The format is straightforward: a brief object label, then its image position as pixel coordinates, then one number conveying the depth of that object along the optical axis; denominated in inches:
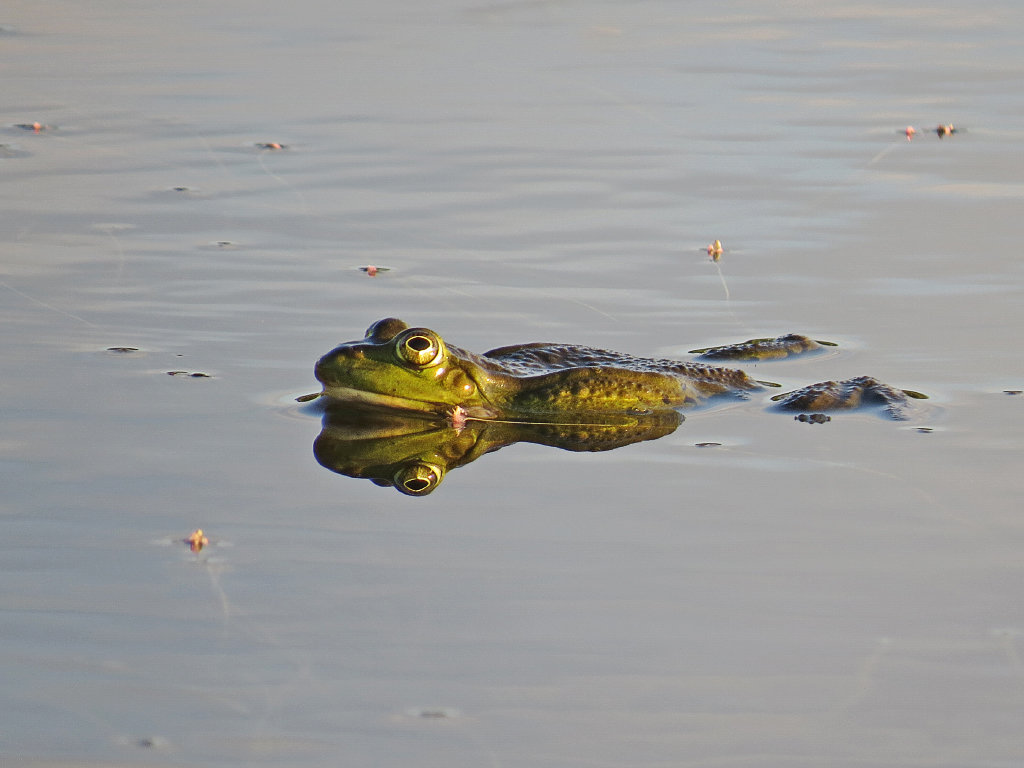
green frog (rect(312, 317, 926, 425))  409.7
